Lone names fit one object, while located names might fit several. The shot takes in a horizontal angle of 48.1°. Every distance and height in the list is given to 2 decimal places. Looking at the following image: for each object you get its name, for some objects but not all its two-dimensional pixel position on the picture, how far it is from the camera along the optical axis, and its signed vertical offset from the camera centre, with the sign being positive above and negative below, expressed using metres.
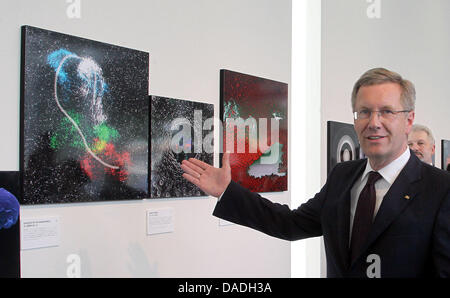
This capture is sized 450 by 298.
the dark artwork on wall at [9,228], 2.24 -0.37
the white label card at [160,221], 3.29 -0.47
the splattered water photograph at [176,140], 3.32 +0.07
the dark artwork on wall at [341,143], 5.15 +0.08
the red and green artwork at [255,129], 3.89 +0.17
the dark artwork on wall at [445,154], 7.63 -0.05
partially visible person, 5.30 +0.09
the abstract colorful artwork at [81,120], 2.65 +0.17
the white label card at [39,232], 2.64 -0.44
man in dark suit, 2.18 -0.26
